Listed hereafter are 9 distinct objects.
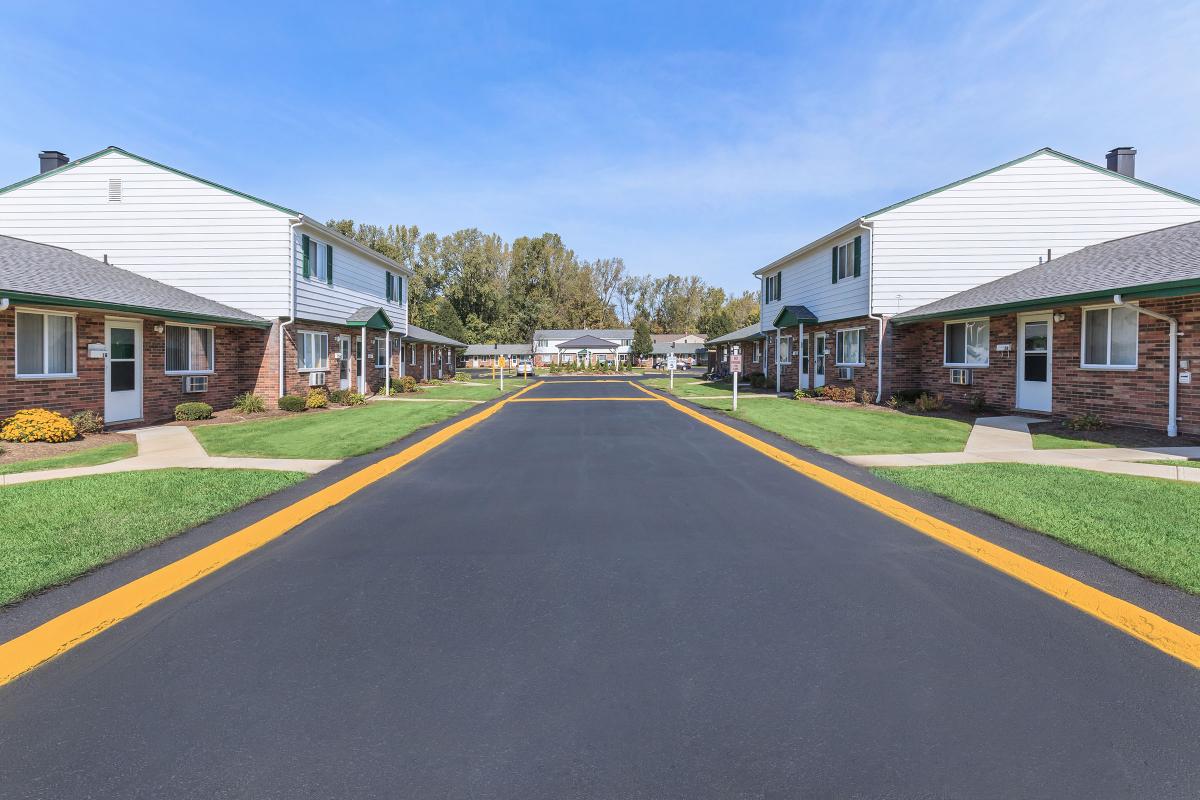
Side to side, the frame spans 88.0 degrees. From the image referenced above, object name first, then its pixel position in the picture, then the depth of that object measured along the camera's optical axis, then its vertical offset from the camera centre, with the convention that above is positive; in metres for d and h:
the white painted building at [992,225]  19.17 +5.15
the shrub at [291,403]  18.14 -0.56
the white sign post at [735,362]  18.92 +0.75
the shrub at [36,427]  10.97 -0.80
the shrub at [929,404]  17.62 -0.46
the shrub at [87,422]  12.36 -0.79
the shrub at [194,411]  15.43 -0.69
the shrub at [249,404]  17.41 -0.57
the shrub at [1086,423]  12.46 -0.70
